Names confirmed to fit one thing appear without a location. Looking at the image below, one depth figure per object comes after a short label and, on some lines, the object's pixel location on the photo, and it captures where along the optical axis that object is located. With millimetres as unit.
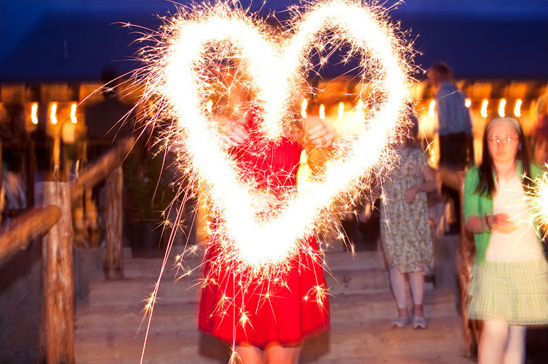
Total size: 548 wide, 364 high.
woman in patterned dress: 4371
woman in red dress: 2600
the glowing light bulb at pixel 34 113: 8086
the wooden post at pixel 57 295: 4328
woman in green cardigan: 3203
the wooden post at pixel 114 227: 5652
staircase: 4582
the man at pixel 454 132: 5477
